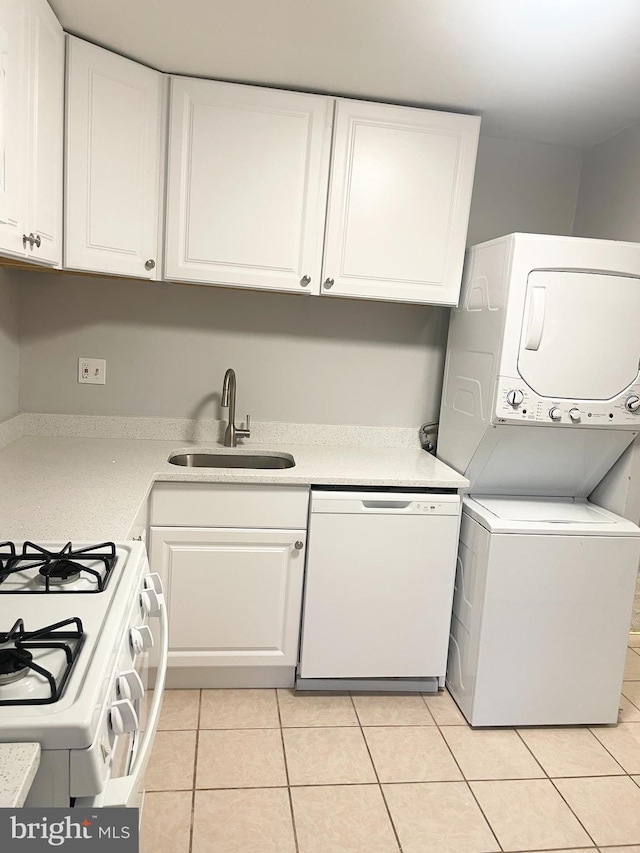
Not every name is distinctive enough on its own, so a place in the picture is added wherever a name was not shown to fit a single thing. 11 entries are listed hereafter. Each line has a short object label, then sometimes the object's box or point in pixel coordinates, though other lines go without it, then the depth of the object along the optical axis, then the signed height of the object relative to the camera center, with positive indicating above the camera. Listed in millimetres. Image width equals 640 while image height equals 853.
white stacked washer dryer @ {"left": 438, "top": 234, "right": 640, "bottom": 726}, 2266 -448
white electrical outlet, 2732 -239
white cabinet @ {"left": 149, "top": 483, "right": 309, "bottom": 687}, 2361 -897
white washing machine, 2338 -940
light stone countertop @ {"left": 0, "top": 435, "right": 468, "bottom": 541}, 1683 -520
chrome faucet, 2717 -333
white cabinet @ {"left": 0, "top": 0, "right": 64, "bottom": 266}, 1577 +462
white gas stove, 867 -528
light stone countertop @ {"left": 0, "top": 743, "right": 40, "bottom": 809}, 752 -546
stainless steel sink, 2703 -561
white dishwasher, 2434 -918
